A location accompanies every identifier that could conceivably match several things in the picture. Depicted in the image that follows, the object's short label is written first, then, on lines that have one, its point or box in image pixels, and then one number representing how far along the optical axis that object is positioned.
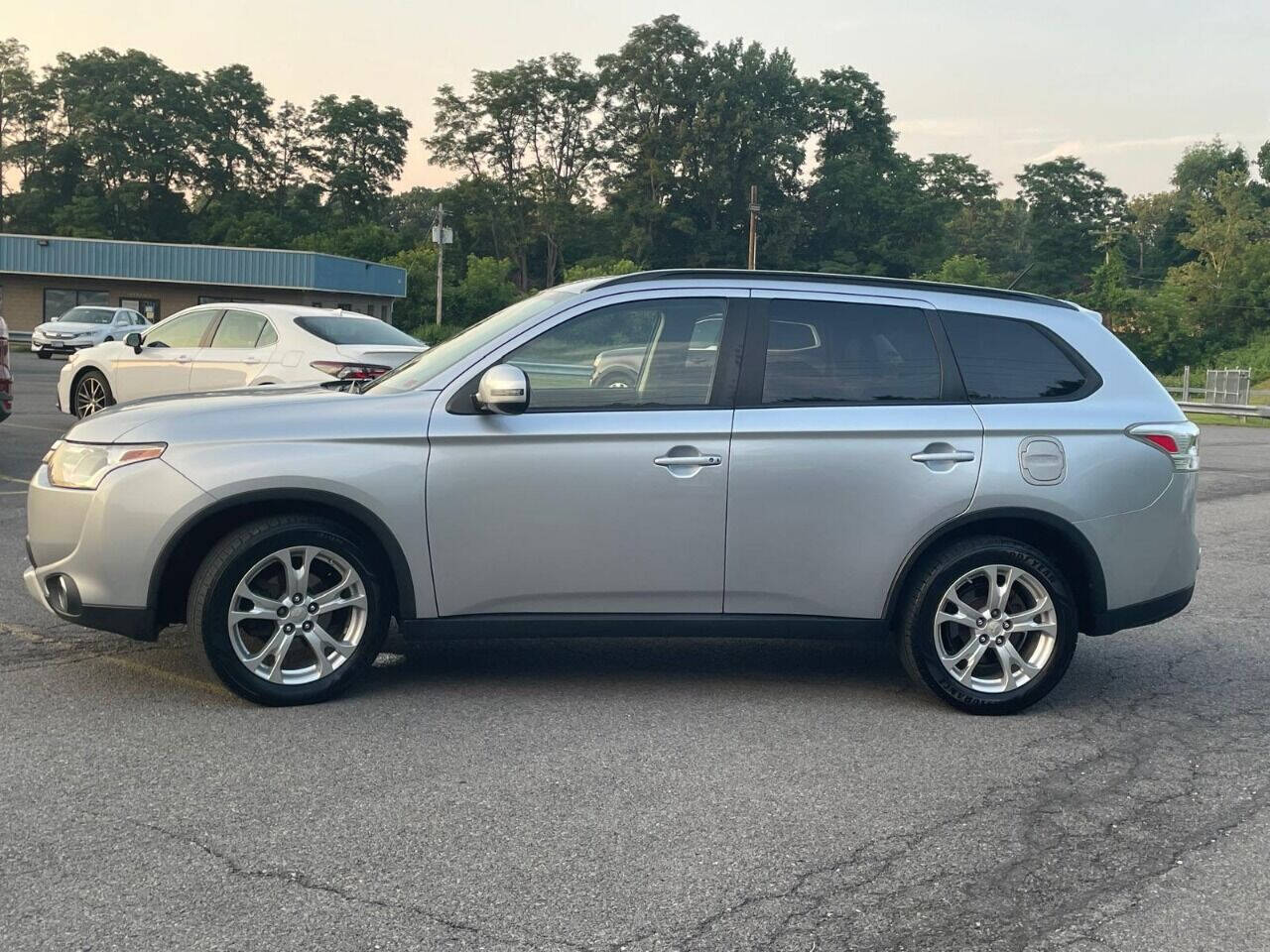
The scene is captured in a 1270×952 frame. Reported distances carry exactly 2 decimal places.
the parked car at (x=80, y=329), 38.25
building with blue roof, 52.31
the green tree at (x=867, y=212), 102.12
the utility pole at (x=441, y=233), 46.94
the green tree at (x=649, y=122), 99.06
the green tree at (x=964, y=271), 91.56
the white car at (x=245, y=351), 12.77
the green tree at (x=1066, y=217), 104.81
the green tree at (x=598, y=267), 77.19
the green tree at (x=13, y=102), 93.50
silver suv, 5.19
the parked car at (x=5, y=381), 11.28
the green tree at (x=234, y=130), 92.44
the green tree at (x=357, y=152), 97.06
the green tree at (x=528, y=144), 99.38
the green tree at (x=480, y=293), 72.00
